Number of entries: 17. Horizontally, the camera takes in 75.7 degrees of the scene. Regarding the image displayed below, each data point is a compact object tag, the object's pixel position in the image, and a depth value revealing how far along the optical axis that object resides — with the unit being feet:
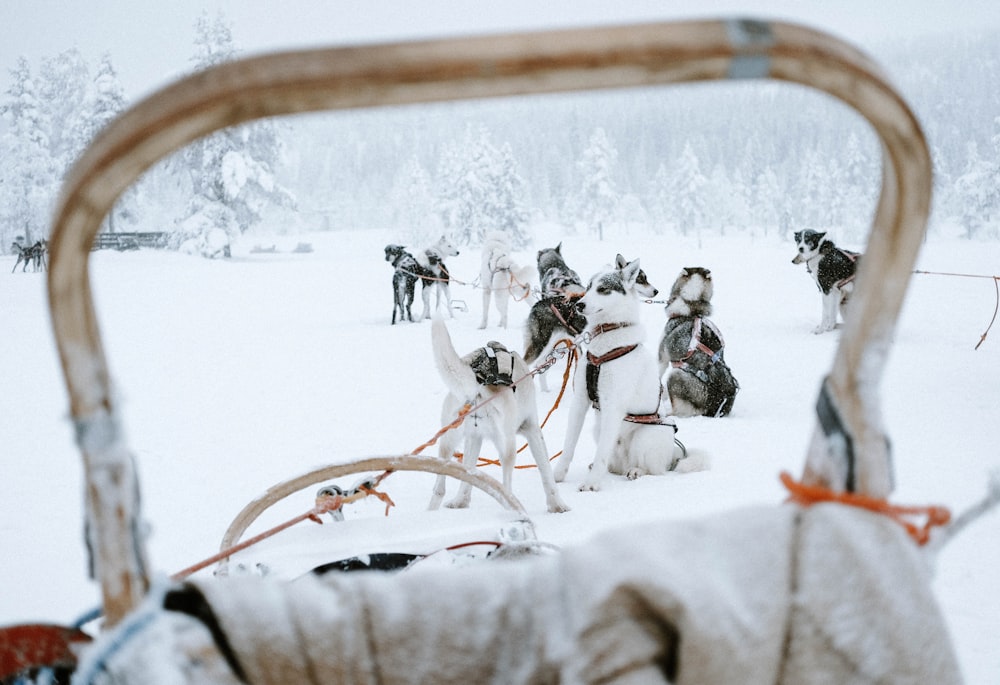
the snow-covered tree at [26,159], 85.20
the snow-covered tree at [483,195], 115.14
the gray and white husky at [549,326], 19.01
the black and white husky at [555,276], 21.13
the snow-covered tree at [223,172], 77.30
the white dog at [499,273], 32.65
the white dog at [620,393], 12.75
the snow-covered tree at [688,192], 145.59
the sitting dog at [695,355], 17.87
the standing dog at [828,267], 27.63
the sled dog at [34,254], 55.88
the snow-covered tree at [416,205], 121.29
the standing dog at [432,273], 35.40
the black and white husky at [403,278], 34.58
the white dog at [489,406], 10.53
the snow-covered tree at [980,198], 99.45
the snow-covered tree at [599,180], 136.98
